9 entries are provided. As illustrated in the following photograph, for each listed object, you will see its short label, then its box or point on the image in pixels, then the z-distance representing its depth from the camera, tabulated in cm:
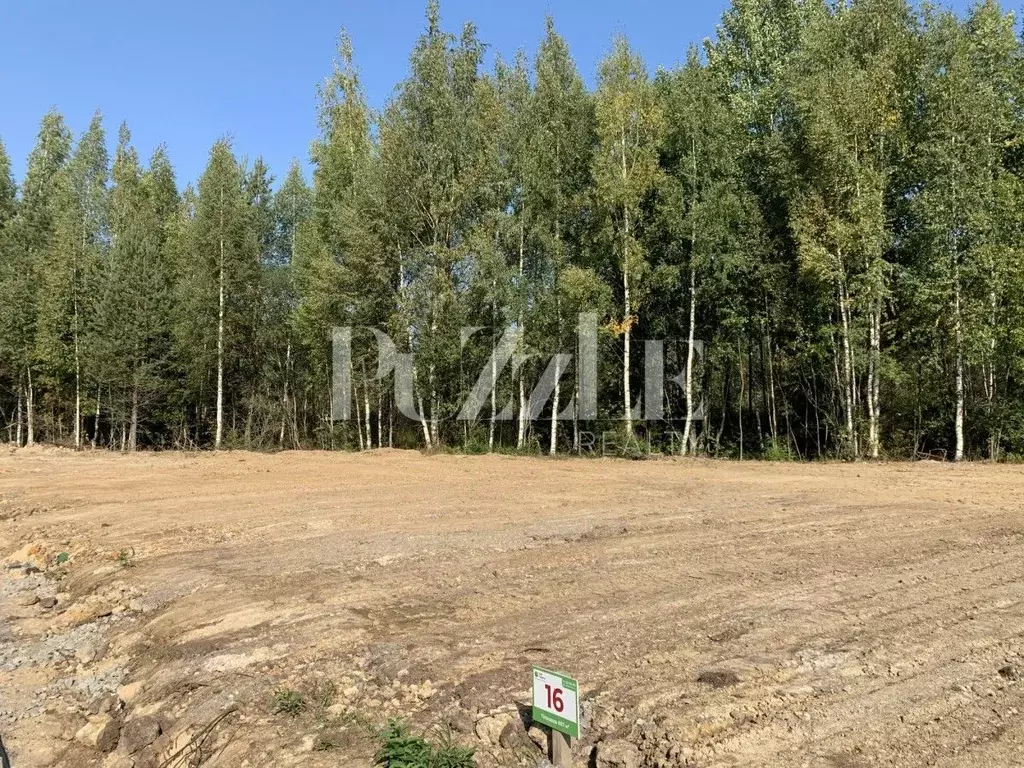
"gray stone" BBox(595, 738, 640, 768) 333
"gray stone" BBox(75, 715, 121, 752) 416
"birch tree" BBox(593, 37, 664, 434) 2072
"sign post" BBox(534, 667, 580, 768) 312
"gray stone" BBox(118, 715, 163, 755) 404
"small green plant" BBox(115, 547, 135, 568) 769
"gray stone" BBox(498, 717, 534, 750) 359
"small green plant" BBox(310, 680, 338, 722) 399
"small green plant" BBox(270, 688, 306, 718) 402
